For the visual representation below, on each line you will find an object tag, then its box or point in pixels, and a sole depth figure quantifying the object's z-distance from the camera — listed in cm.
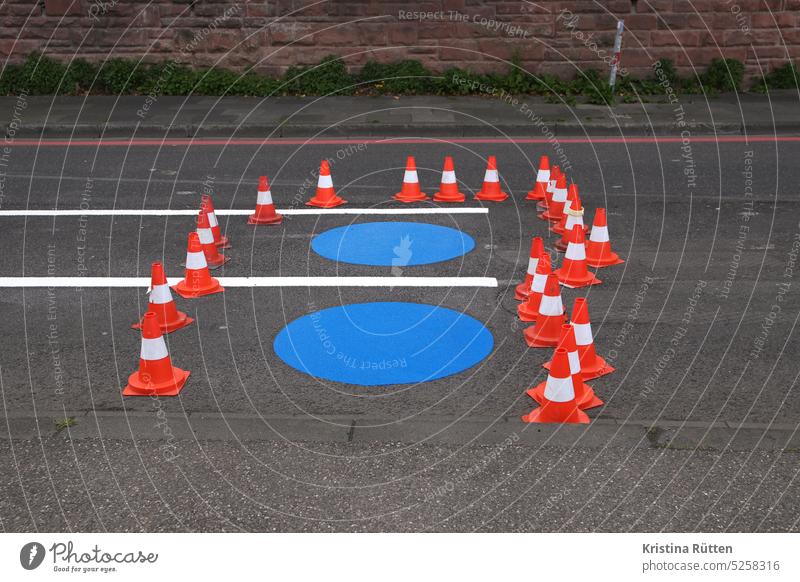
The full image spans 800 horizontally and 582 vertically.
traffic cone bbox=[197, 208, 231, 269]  752
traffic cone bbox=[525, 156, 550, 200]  970
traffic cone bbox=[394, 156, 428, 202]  975
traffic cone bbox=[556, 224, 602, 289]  705
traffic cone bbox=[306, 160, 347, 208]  957
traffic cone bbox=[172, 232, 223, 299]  682
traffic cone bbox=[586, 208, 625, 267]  752
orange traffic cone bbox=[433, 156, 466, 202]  971
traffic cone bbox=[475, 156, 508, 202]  973
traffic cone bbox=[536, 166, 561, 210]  925
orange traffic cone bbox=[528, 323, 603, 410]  499
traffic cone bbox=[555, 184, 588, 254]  765
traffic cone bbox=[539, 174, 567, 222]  880
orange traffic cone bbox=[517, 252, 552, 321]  625
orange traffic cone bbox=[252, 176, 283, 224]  888
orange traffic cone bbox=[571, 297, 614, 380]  528
